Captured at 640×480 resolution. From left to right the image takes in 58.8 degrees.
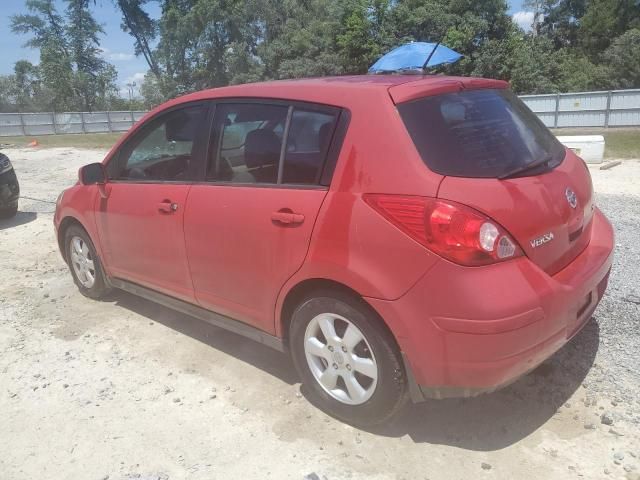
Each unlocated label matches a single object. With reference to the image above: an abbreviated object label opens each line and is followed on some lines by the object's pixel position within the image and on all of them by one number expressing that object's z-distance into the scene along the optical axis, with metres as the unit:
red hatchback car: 2.36
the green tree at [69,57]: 47.12
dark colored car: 7.98
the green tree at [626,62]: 32.34
